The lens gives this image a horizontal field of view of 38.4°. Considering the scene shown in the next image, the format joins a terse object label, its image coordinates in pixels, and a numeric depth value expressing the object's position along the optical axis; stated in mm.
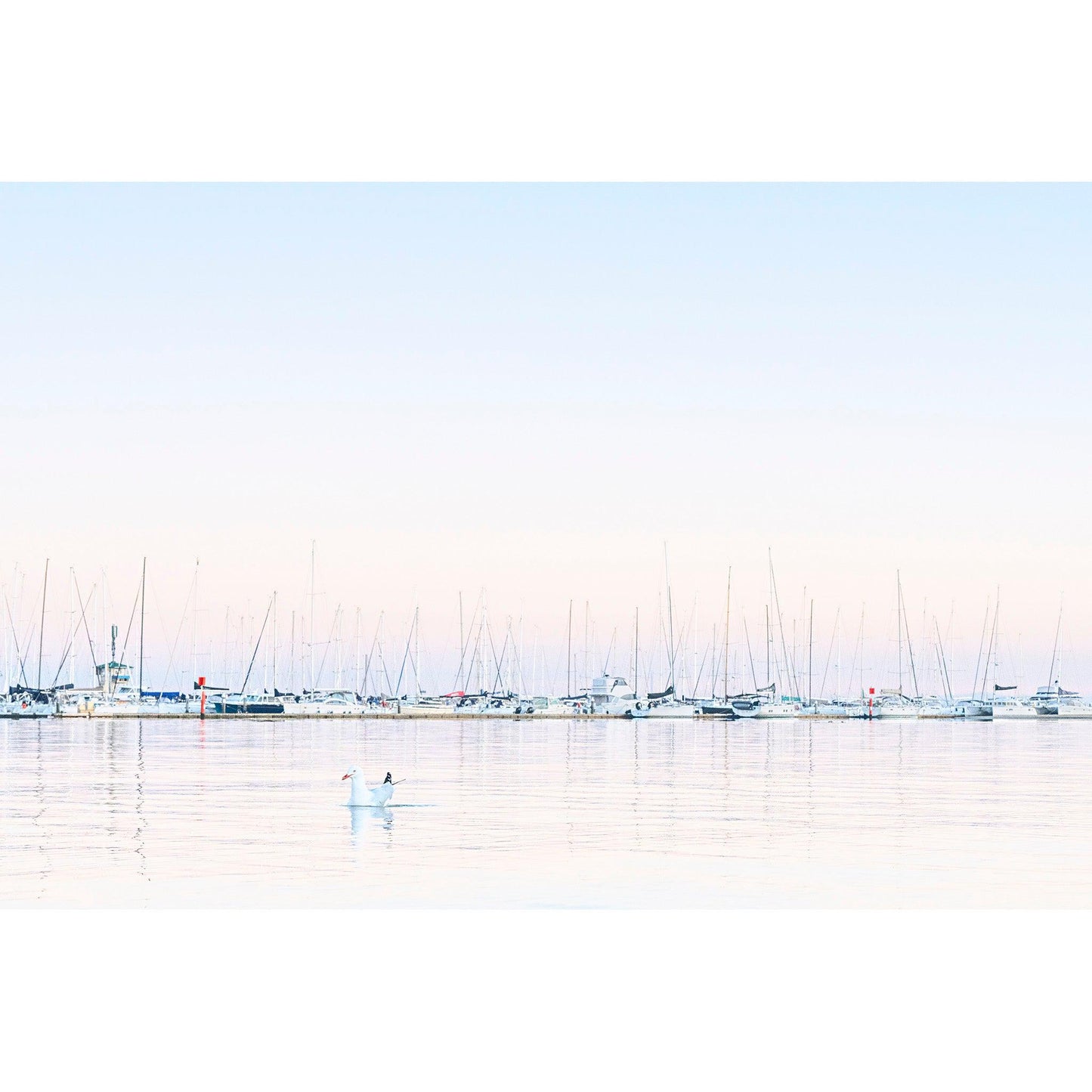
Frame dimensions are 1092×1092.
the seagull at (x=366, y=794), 20438
